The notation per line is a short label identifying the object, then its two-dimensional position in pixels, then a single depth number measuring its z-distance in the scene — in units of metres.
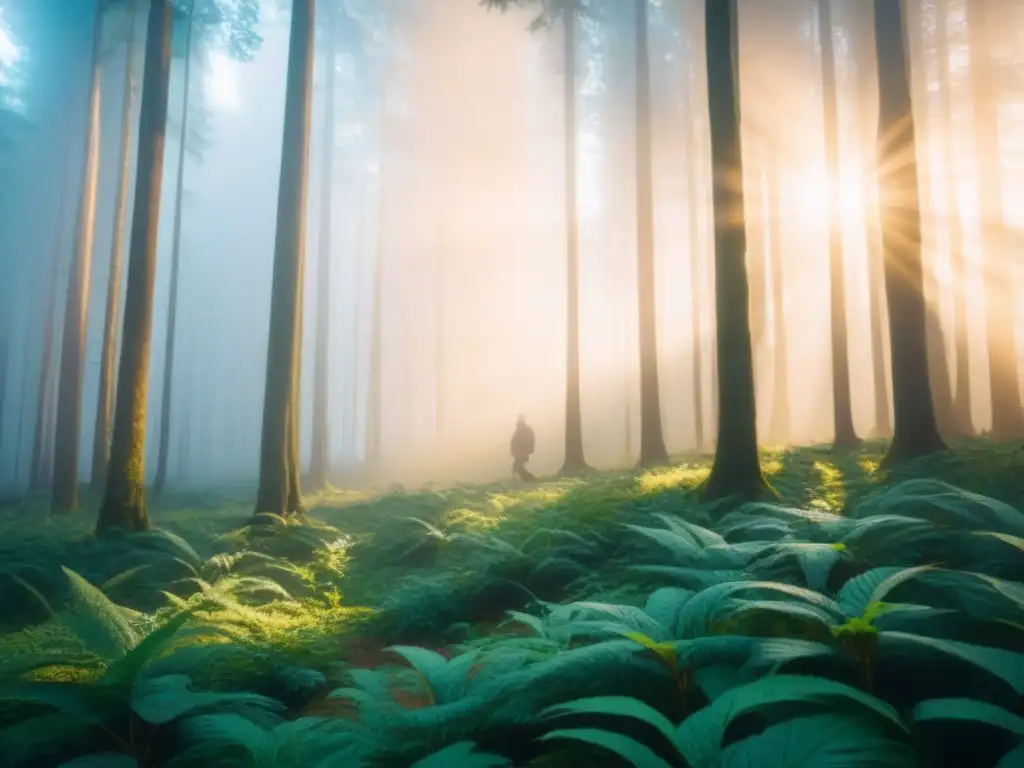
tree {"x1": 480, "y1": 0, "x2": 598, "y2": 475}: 16.91
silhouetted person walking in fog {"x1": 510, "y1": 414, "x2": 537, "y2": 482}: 16.39
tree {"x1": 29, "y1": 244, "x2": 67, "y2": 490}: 21.19
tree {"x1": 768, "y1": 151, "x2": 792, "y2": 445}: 23.36
